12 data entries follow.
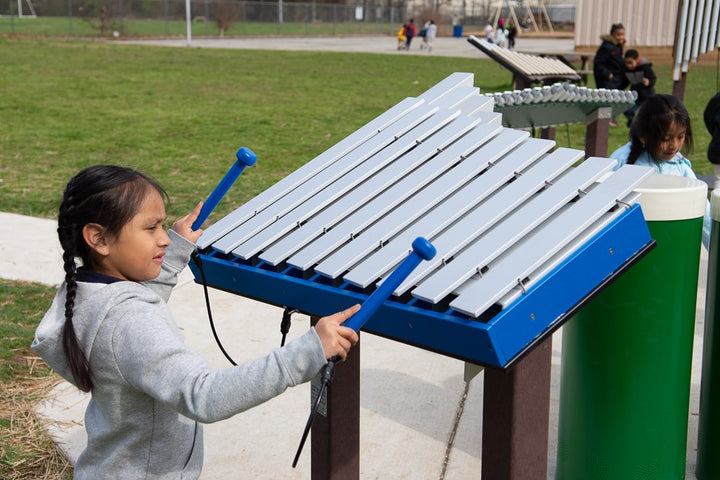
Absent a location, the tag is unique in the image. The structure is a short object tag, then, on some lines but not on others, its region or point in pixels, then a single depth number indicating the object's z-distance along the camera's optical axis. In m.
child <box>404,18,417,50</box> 33.19
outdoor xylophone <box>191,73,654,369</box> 1.97
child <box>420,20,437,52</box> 33.84
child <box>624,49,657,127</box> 12.65
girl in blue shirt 3.69
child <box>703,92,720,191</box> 5.71
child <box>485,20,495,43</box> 34.06
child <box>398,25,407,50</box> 34.00
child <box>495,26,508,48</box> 33.69
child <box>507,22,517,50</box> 34.72
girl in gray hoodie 1.76
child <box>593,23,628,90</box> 12.95
